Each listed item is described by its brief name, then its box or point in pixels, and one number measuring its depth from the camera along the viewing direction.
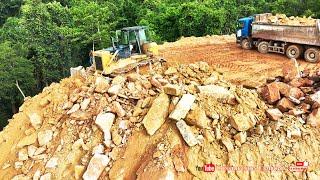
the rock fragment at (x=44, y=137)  6.26
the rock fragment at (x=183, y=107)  5.37
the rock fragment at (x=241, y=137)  5.29
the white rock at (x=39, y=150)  6.18
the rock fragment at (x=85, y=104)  6.29
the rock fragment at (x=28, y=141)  6.40
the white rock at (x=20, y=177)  5.94
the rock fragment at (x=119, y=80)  6.43
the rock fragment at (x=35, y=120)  6.68
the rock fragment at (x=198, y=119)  5.36
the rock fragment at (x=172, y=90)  5.65
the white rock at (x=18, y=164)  6.22
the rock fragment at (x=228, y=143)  5.23
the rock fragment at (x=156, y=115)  5.50
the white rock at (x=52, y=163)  5.85
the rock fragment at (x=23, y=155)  6.23
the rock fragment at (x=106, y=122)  5.75
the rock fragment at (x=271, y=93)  5.93
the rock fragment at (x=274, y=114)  5.53
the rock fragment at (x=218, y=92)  5.73
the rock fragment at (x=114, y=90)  6.22
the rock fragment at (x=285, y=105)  5.77
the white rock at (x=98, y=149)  5.61
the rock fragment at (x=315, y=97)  5.68
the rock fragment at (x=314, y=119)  5.53
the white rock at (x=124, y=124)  5.78
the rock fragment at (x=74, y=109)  6.34
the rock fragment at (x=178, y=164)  5.10
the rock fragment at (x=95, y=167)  5.39
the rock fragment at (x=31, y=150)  6.21
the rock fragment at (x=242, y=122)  5.36
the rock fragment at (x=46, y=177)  5.75
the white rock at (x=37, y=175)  5.83
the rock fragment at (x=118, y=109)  5.91
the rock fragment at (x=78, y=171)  5.57
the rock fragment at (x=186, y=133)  5.22
